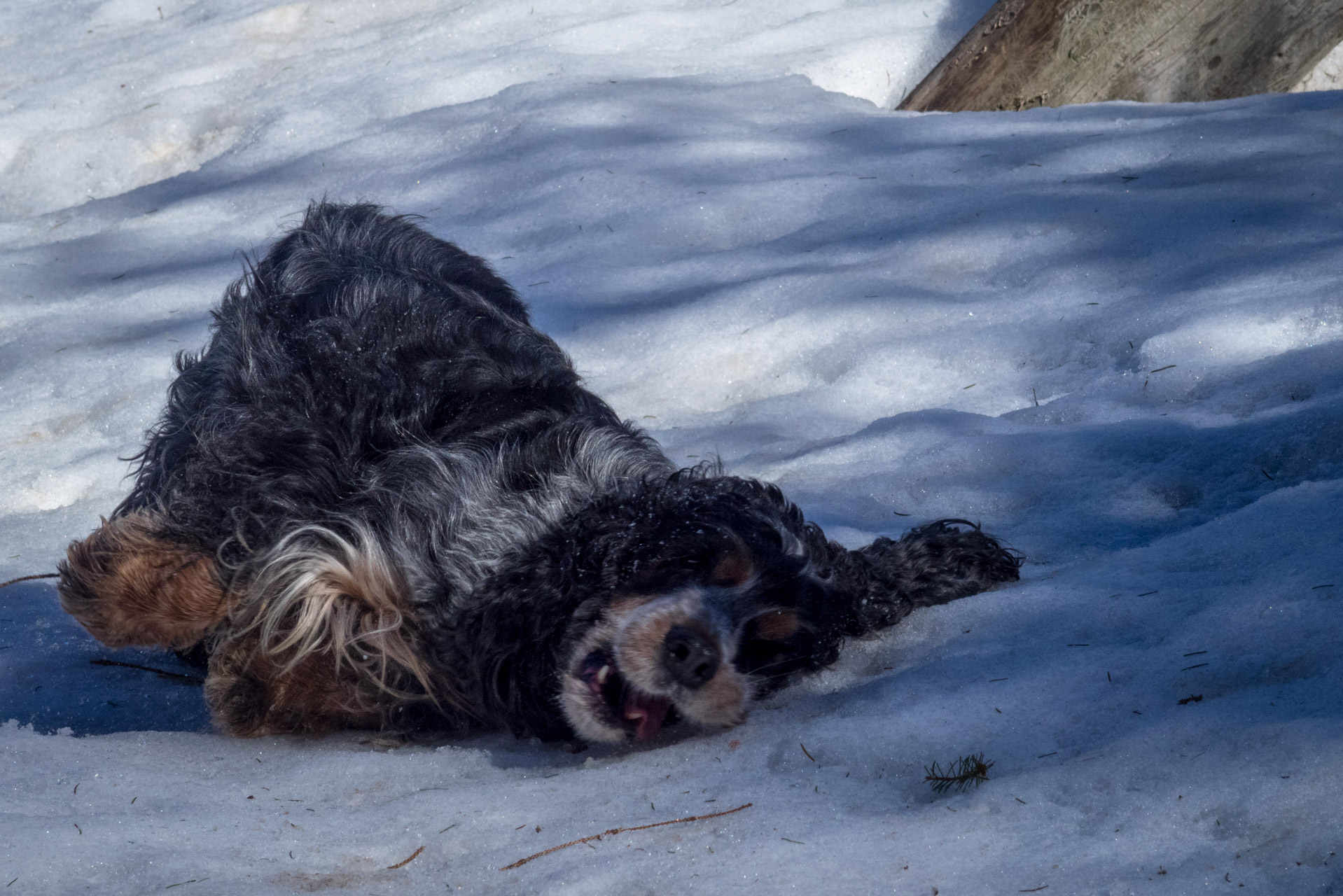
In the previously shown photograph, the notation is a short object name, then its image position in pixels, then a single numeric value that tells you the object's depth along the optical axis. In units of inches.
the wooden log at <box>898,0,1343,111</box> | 227.3
